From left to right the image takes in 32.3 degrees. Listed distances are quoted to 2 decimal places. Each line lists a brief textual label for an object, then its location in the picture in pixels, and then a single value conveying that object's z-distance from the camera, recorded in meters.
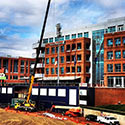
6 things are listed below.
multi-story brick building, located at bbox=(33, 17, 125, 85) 66.89
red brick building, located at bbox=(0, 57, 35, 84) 104.62
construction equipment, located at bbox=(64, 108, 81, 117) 49.80
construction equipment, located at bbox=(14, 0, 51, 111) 57.88
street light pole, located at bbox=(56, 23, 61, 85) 83.25
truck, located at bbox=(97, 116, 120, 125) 39.76
